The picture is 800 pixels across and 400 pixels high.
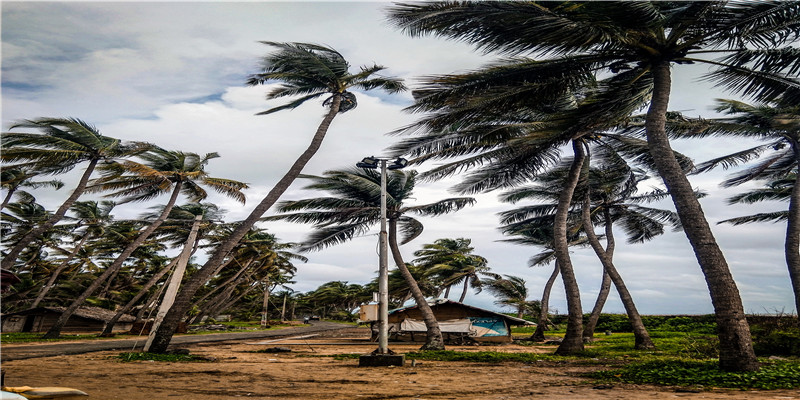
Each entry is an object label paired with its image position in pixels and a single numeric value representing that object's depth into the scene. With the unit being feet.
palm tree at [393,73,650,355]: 34.94
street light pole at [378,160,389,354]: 37.17
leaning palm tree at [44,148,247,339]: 72.69
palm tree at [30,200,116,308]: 112.68
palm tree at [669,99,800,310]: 47.06
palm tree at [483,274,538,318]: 131.34
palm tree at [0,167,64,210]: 86.79
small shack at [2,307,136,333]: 114.11
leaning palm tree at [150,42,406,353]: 46.78
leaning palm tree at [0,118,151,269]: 64.85
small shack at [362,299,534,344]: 89.45
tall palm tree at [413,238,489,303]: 127.24
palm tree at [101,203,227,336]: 92.00
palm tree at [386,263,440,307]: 143.13
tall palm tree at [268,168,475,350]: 61.26
